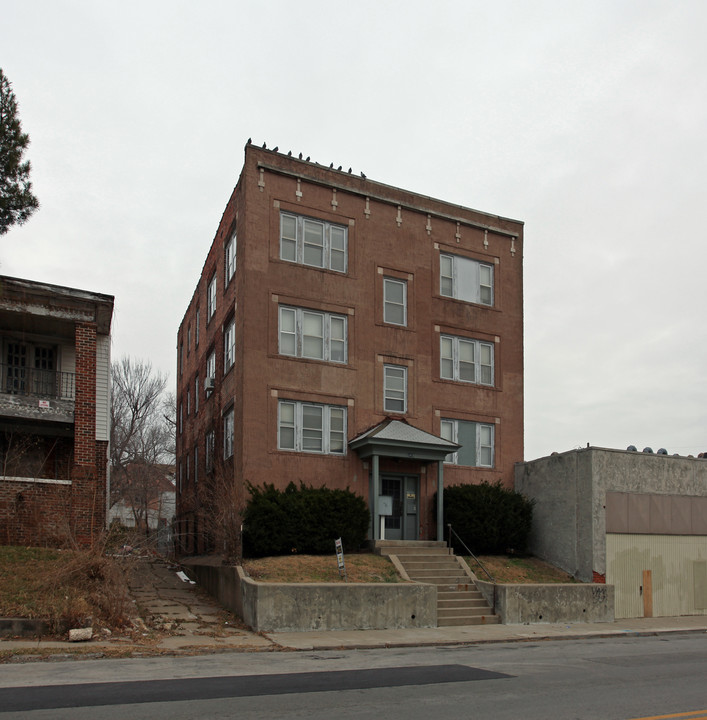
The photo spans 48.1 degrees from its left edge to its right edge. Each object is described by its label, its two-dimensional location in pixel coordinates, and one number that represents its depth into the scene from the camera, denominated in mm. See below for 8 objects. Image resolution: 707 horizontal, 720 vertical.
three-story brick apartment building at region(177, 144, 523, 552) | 24422
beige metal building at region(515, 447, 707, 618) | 23922
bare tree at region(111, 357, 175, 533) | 51500
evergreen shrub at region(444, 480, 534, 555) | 24719
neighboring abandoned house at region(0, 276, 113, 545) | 20938
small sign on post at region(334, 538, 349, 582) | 19547
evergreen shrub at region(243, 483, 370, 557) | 21484
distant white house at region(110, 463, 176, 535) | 51681
